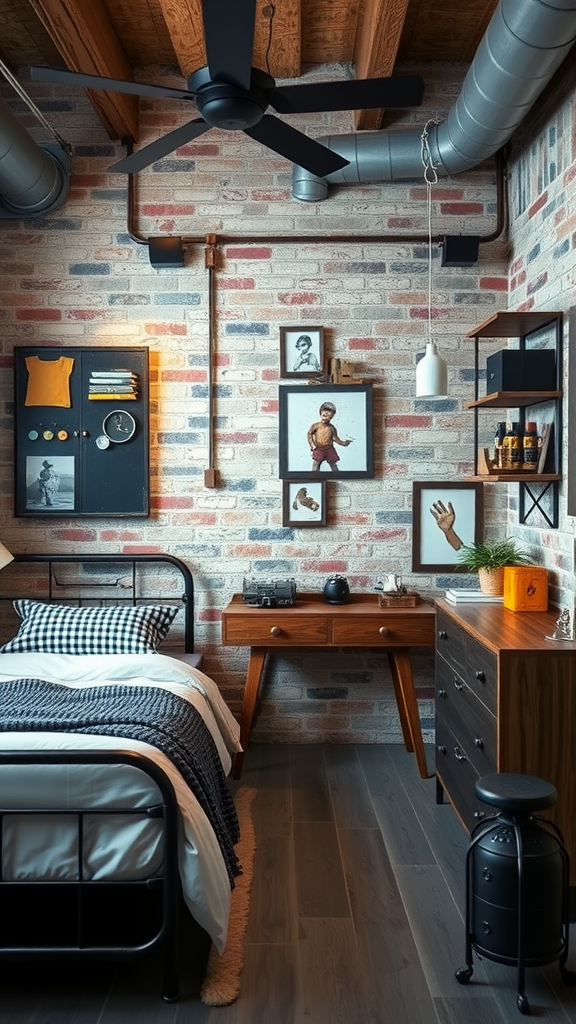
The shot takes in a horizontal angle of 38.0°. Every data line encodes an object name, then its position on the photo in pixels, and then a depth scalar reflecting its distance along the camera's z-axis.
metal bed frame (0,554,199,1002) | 2.08
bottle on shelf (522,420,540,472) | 3.31
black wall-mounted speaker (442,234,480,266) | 3.99
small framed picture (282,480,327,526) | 4.14
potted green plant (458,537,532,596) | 3.44
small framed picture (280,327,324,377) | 4.11
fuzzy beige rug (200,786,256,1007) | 2.12
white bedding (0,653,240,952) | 2.13
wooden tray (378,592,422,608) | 3.83
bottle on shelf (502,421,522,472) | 3.31
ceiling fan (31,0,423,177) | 2.06
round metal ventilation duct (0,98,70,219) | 3.45
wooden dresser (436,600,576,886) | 2.45
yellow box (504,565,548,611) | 3.18
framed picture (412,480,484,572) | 4.14
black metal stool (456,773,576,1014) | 2.11
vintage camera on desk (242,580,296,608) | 3.83
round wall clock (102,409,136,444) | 4.09
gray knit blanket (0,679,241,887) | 2.40
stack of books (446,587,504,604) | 3.34
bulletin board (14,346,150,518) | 4.09
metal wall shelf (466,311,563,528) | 3.24
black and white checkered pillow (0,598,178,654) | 3.57
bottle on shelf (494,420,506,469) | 3.34
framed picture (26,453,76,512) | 4.11
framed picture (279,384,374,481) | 4.11
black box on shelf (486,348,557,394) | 3.27
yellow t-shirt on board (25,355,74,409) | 4.09
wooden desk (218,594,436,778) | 3.73
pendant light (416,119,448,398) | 3.48
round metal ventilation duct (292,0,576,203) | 2.61
